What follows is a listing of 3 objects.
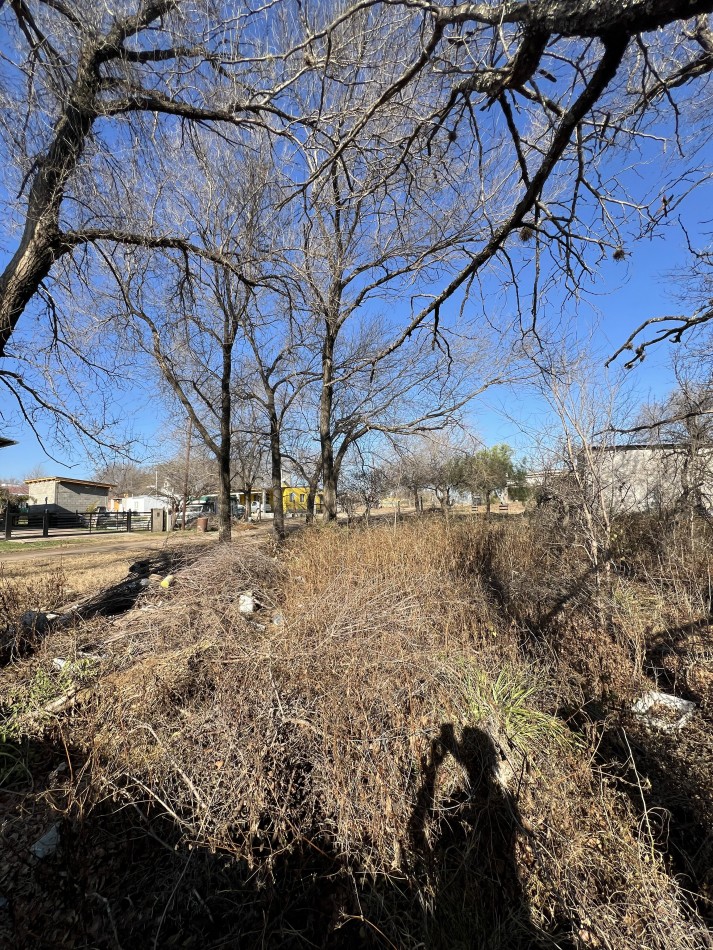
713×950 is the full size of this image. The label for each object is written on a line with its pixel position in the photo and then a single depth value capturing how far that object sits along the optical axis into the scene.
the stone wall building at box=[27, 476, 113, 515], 36.92
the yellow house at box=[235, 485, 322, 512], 40.94
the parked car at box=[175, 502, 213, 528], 38.29
